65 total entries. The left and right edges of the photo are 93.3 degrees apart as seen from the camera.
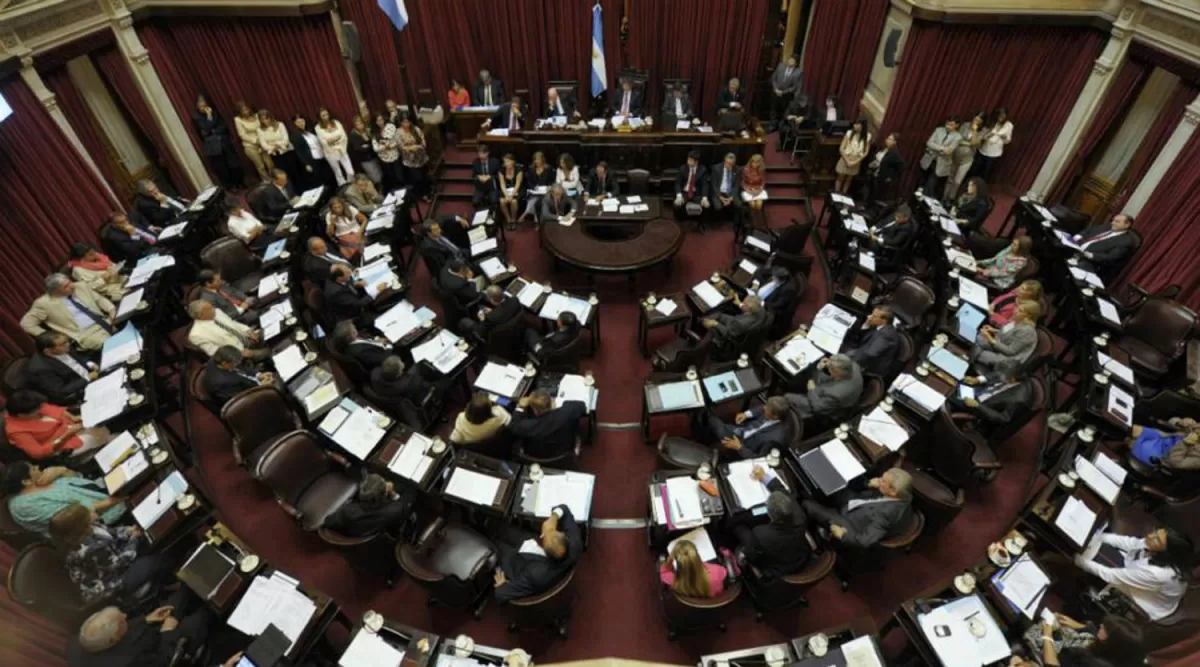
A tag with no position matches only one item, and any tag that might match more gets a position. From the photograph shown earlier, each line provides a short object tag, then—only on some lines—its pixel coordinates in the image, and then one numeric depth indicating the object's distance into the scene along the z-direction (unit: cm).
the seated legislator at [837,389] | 588
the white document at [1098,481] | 491
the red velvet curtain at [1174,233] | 756
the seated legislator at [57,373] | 611
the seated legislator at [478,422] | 530
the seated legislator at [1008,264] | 744
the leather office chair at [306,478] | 521
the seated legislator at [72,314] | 673
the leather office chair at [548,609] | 434
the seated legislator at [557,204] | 944
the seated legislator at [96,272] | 734
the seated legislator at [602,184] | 958
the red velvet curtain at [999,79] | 938
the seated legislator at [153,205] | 873
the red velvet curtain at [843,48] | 1085
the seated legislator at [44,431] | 536
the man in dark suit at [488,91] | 1174
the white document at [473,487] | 517
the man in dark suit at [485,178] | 974
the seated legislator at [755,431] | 557
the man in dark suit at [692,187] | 982
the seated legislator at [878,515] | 473
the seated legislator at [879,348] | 629
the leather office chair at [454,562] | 459
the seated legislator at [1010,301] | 644
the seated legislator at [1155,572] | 416
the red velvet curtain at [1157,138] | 783
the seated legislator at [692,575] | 424
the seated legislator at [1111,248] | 764
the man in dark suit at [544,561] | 443
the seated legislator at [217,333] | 639
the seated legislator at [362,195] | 913
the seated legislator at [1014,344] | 619
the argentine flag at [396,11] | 960
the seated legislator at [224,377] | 591
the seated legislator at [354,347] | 625
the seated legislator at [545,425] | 545
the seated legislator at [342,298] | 710
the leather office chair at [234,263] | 794
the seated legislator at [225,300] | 703
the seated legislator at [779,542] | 440
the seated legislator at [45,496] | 484
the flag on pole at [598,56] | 1121
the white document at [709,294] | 751
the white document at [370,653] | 421
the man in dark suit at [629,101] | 1165
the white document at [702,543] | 490
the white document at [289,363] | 625
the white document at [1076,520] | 469
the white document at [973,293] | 711
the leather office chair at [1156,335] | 663
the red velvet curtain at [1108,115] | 856
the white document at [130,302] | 698
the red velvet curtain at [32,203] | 728
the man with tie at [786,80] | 1177
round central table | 832
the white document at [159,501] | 496
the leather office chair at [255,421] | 559
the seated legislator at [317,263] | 746
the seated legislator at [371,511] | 469
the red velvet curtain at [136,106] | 914
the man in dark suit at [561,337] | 652
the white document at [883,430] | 548
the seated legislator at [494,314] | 684
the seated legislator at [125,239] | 803
